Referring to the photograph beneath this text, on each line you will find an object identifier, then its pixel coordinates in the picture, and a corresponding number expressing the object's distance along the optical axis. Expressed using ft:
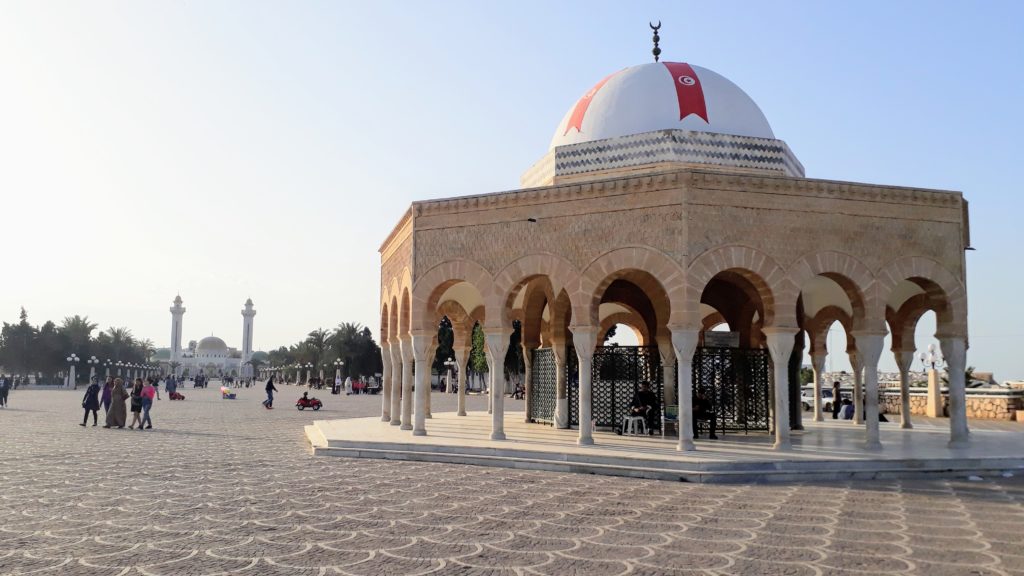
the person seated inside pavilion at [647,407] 42.16
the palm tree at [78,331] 219.02
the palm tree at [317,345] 244.96
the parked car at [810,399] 79.99
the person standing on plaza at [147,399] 52.80
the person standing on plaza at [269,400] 83.35
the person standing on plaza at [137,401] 52.45
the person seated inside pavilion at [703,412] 41.19
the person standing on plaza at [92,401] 54.95
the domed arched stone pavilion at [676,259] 35.86
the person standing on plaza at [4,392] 84.28
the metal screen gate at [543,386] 49.44
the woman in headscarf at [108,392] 55.77
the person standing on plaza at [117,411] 53.21
